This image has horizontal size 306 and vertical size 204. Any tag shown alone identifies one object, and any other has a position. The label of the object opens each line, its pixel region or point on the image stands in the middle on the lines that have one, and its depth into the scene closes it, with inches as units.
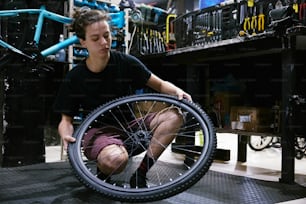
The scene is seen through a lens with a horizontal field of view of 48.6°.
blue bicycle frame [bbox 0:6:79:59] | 93.4
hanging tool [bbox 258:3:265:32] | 101.5
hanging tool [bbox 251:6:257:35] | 103.3
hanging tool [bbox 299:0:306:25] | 93.0
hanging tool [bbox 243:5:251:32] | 104.7
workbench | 99.1
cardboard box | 116.9
